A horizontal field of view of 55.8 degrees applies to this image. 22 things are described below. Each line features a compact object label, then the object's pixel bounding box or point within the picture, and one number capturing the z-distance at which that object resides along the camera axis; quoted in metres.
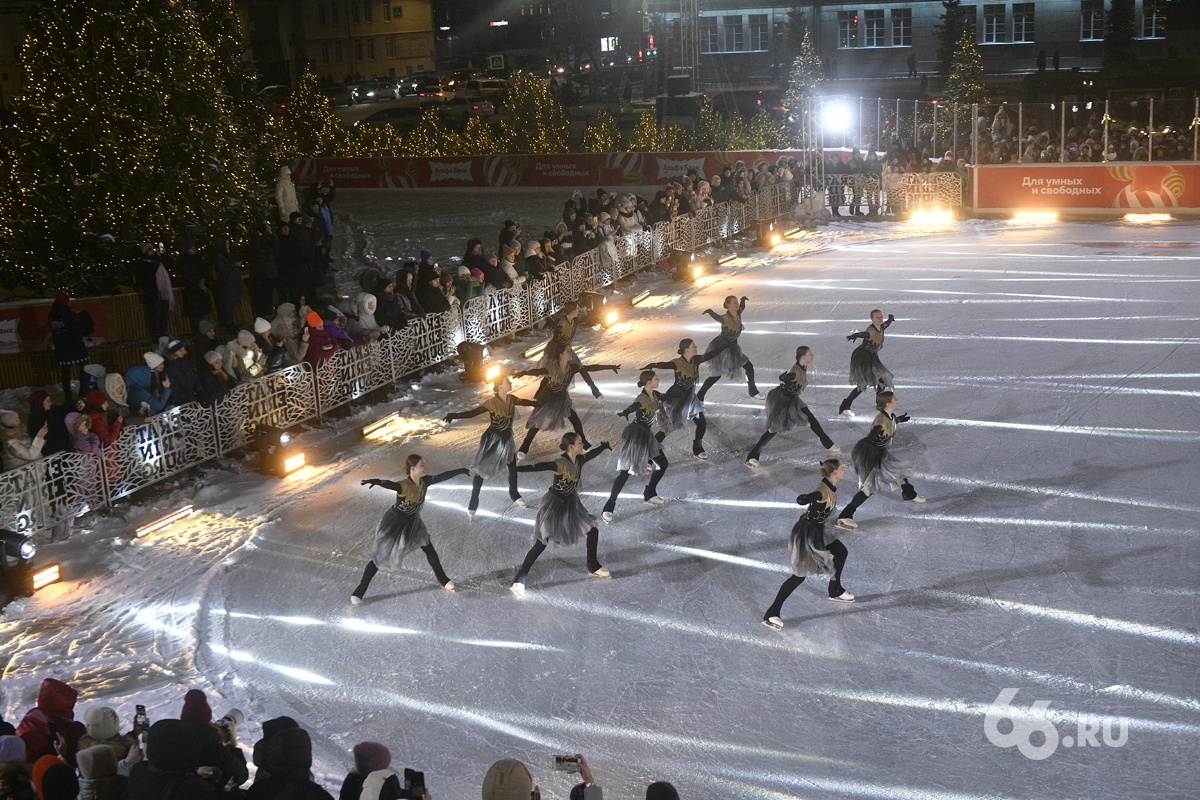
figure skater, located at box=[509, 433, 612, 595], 9.41
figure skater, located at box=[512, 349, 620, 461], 12.56
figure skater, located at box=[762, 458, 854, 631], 8.73
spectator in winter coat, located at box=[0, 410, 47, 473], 10.49
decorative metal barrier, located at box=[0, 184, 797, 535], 10.66
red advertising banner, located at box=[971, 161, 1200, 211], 26.38
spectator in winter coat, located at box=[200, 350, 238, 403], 12.57
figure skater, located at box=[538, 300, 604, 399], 13.34
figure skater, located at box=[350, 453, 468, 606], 9.19
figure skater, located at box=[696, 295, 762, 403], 13.43
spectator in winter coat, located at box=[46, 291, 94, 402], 14.48
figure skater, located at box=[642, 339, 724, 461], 12.16
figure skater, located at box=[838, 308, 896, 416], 13.15
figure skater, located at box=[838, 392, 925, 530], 10.45
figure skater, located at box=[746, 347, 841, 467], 12.05
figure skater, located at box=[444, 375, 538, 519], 11.09
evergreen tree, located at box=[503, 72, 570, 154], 35.75
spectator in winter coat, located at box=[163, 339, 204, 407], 12.45
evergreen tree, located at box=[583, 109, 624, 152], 34.19
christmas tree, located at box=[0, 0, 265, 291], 16.03
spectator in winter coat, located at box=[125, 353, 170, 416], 12.20
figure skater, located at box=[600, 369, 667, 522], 10.91
